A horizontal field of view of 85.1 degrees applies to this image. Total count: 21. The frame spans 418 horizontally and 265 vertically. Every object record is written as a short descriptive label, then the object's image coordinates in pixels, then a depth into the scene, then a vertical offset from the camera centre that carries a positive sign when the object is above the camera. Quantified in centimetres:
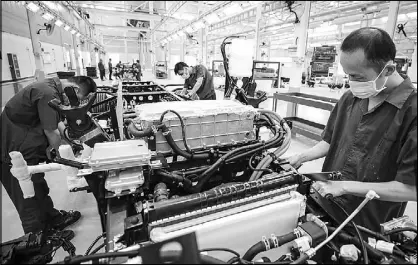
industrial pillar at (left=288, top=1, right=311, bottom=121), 546 +55
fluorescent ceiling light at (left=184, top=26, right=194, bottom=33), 931 +195
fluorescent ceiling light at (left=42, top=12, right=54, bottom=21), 612 +159
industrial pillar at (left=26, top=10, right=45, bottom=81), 682 +91
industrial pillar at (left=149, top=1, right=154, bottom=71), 1046 +271
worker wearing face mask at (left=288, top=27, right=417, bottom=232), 94 -25
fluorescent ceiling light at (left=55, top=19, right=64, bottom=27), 716 +166
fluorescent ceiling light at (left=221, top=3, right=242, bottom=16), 625 +189
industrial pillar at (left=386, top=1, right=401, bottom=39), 378 +99
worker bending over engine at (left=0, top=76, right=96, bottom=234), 178 -44
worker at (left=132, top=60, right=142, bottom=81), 1037 +26
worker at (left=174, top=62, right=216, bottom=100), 421 -7
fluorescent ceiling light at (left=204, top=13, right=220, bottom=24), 724 +186
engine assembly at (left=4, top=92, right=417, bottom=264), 71 -49
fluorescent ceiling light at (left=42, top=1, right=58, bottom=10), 580 +182
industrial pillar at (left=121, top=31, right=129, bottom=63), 2234 +271
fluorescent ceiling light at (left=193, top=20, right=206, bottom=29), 817 +187
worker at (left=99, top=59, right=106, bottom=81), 1287 +35
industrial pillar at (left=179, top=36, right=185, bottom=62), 1433 +178
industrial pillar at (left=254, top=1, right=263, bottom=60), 706 +143
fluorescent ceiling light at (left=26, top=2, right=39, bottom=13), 514 +153
